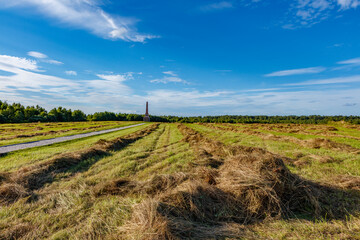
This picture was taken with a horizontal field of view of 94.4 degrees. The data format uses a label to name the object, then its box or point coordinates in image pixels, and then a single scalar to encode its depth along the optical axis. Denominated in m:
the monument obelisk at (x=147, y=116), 104.72
